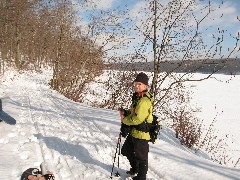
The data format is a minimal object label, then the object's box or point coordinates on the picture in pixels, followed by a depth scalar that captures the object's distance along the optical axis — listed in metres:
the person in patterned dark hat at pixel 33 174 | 2.45
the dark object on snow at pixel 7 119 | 4.95
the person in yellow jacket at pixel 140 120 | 2.92
